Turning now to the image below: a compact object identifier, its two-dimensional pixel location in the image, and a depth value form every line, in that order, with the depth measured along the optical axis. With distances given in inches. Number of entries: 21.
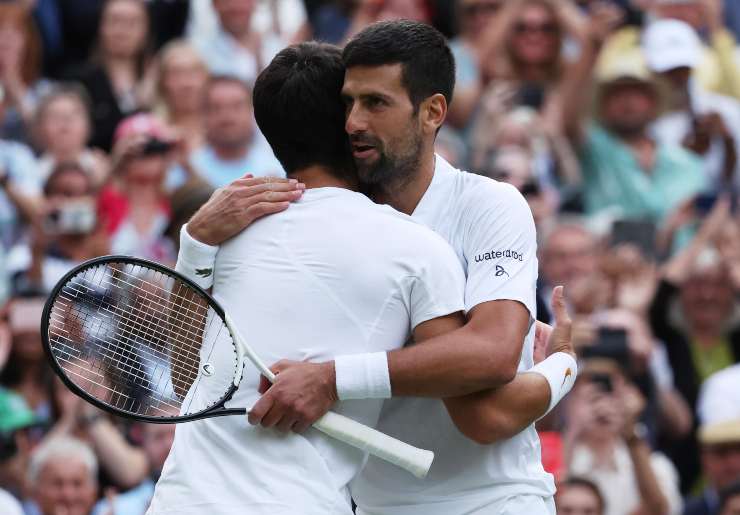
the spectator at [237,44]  789.2
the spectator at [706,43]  785.6
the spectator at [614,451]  586.2
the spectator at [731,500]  554.9
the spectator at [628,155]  730.8
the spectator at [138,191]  684.7
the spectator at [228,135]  727.7
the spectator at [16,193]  689.6
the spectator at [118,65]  765.3
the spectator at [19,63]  757.3
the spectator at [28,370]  624.1
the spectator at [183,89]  756.0
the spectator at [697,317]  661.9
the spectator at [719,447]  590.6
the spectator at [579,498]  558.9
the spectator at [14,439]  582.2
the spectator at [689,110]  746.2
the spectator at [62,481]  566.9
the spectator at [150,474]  571.8
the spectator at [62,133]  724.7
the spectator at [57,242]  658.2
